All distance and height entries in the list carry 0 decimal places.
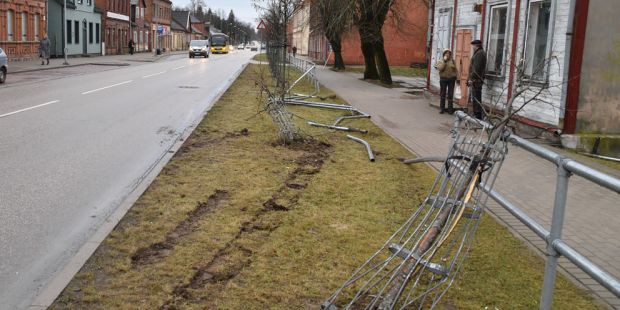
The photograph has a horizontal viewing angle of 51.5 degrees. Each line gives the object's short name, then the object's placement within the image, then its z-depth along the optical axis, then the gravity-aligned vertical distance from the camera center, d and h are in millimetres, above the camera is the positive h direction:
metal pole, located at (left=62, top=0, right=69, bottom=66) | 38675 +2120
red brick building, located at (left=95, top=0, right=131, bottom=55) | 63844 +2120
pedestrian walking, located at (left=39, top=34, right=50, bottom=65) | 37031 -436
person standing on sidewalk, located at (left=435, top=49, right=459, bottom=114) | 16766 -411
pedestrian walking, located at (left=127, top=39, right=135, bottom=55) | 66788 -77
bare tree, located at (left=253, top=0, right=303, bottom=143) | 11008 +76
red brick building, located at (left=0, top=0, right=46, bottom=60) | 38031 +835
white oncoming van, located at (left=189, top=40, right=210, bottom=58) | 63125 -45
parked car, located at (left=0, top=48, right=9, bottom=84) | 22578 -960
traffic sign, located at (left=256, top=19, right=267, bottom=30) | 28202 +1203
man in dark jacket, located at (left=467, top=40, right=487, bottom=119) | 15039 -40
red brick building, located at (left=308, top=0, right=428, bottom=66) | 49500 +867
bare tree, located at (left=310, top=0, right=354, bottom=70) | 25420 +1648
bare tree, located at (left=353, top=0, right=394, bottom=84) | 27500 +1392
